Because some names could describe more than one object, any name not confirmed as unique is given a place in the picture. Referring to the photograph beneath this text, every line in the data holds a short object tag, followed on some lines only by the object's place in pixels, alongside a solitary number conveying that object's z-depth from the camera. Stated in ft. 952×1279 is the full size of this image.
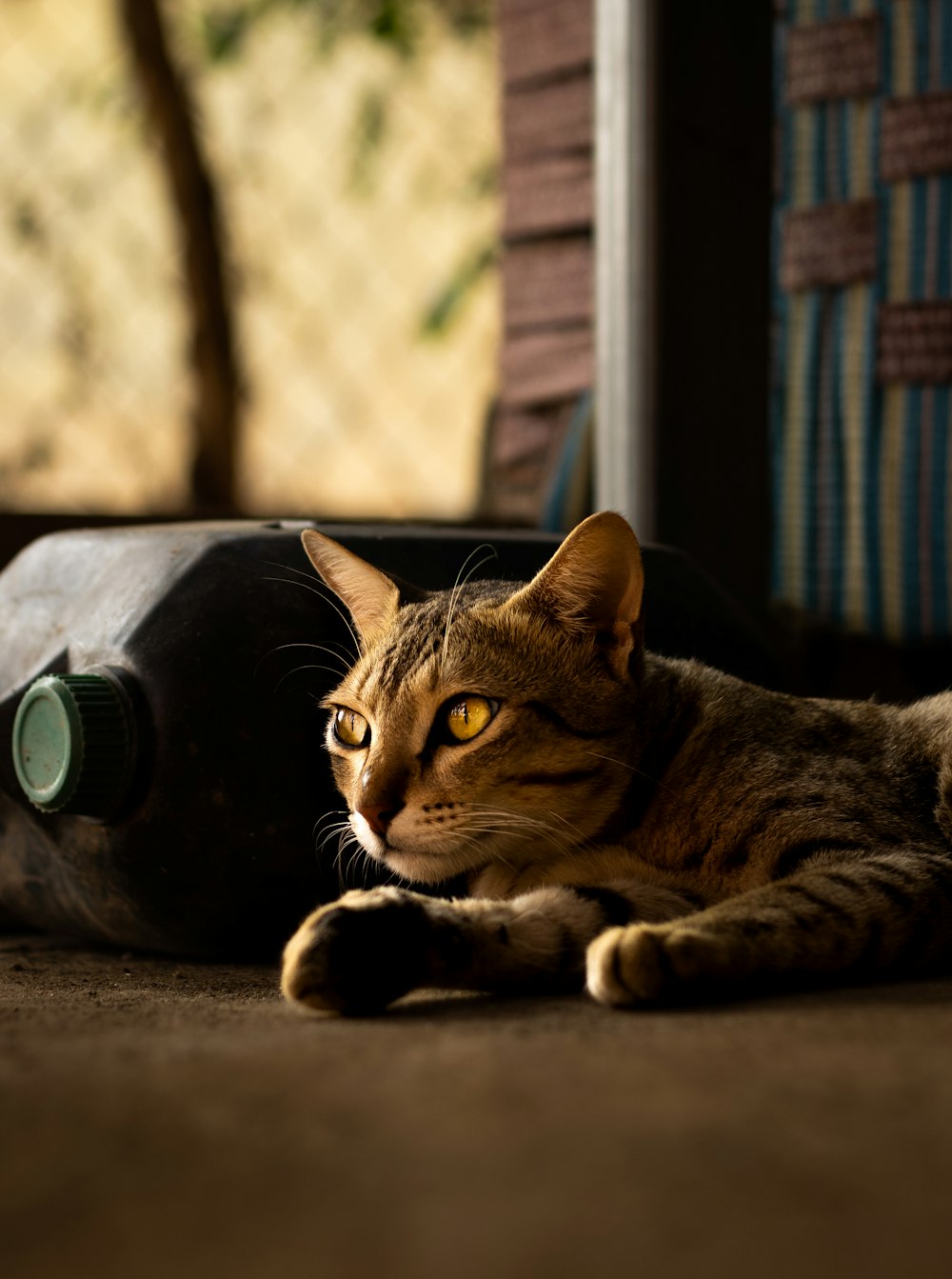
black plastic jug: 5.87
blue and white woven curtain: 8.53
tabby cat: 4.73
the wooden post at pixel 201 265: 11.82
